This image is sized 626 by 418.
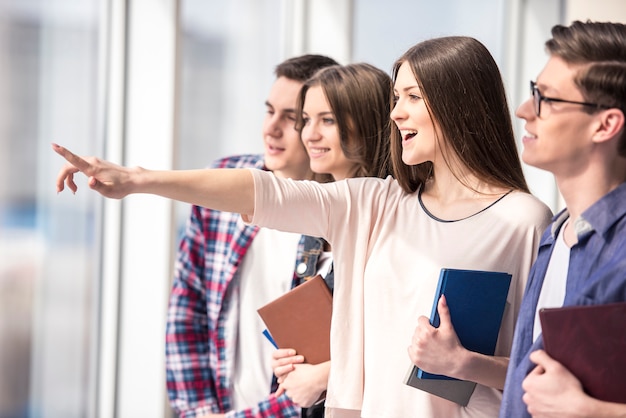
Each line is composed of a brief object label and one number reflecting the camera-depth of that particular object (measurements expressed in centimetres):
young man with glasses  255
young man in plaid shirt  358
